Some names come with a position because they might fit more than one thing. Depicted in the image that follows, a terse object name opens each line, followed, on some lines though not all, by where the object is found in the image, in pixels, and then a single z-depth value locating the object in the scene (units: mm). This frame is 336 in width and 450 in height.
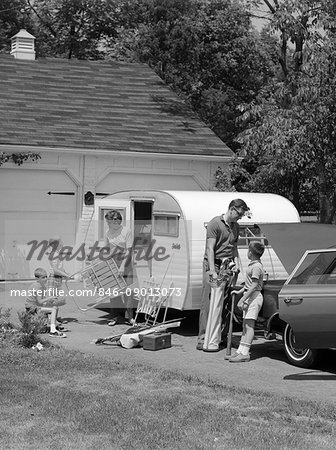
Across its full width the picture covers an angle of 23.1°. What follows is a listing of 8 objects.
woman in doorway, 12570
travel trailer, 11680
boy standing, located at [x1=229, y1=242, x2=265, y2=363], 10062
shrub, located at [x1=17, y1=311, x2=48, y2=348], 10336
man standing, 10633
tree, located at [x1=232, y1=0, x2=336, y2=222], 16172
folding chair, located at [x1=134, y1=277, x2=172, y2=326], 11953
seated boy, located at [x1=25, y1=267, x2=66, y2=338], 11695
